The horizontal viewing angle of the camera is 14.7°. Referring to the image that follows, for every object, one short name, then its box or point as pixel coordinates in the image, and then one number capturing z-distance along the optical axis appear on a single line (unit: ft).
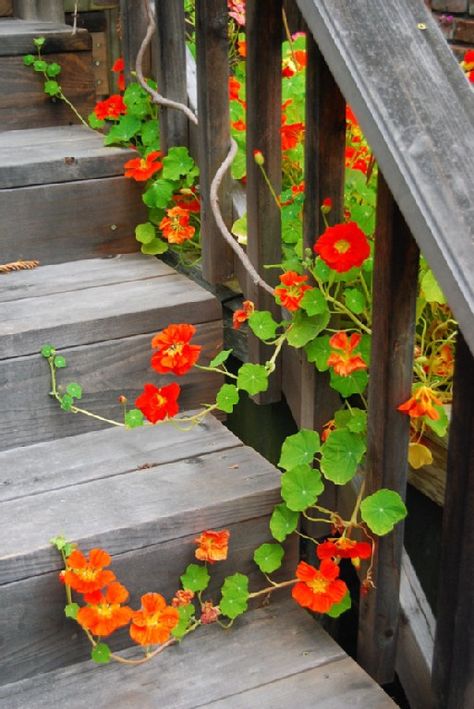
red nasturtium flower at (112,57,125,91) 9.94
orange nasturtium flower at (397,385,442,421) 7.22
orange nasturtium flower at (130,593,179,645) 7.52
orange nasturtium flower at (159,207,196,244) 9.18
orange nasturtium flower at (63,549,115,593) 7.43
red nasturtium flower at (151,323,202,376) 8.02
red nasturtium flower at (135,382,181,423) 8.14
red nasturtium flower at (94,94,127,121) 9.79
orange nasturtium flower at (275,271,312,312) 7.77
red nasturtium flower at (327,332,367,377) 7.56
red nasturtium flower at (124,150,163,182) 9.34
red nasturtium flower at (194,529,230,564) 7.77
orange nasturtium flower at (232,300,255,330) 8.14
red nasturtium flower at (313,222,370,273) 7.52
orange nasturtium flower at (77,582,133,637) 7.46
